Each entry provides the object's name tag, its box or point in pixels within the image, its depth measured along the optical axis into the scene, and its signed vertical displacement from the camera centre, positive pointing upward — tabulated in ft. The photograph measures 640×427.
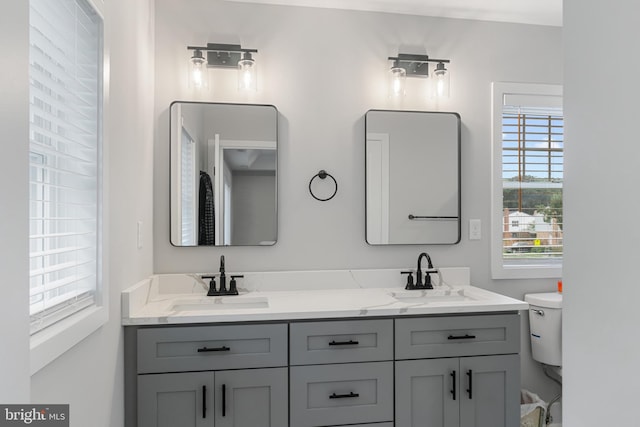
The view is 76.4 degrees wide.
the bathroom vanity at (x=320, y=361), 5.75 -2.20
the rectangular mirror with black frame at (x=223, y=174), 7.36 +0.73
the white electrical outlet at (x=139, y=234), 6.34 -0.34
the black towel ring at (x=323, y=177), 7.76 +0.69
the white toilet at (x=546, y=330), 7.80 -2.26
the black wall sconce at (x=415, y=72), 7.95 +2.81
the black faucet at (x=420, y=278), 7.77 -1.23
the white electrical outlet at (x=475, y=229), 8.30 -0.31
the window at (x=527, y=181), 8.39 +0.71
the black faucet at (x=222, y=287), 7.16 -1.31
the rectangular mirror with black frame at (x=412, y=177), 7.94 +0.73
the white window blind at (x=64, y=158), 3.41 +0.53
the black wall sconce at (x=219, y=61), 7.36 +2.77
